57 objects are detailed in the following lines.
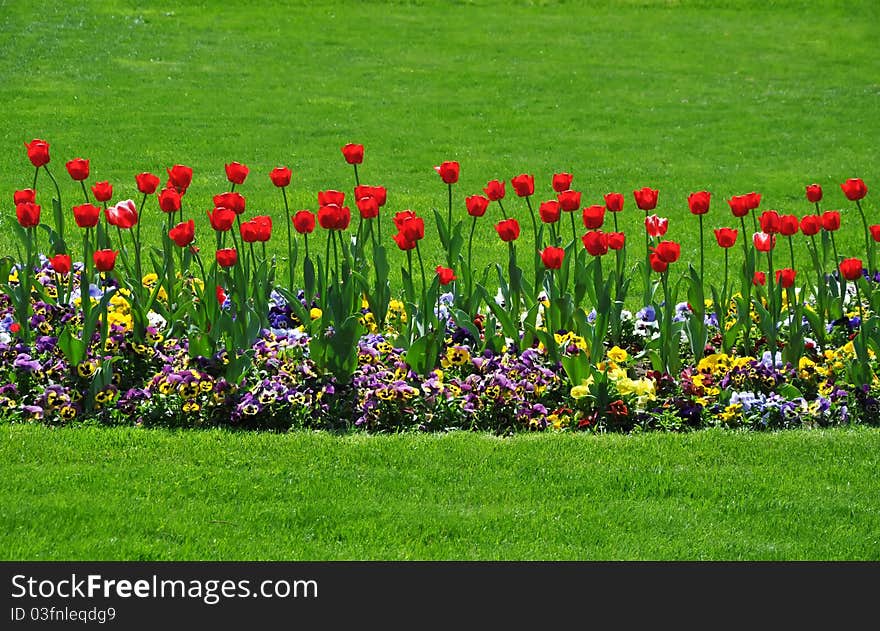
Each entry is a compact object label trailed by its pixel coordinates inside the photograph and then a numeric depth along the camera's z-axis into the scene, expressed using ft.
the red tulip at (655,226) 44.14
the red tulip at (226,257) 41.65
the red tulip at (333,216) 41.83
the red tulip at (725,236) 44.42
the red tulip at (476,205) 45.48
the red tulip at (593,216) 43.52
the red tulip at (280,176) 45.06
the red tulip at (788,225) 43.96
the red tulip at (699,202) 44.70
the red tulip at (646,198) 45.27
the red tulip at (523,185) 46.16
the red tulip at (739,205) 44.21
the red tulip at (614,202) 46.65
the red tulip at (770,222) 44.21
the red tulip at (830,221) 45.16
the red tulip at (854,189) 45.80
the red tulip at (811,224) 44.27
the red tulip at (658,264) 44.08
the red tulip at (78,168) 45.83
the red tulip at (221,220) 41.50
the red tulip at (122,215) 43.14
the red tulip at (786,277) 44.60
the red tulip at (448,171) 45.50
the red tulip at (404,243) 42.83
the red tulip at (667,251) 42.78
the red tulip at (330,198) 43.75
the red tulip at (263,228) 43.06
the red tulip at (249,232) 42.36
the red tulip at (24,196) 45.73
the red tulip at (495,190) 45.96
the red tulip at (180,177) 44.29
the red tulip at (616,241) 44.55
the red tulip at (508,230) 44.14
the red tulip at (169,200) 43.32
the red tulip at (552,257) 42.70
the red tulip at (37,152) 45.47
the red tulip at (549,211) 44.35
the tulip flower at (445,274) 44.35
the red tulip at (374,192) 43.80
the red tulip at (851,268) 44.24
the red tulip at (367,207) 42.65
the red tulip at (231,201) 42.60
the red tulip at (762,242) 43.83
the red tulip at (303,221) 43.19
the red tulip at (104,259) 41.45
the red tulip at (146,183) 45.11
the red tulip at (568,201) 44.29
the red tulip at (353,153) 45.42
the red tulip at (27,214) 44.27
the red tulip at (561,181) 46.14
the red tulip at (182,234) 41.50
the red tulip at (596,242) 42.83
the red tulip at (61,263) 43.19
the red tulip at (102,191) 46.01
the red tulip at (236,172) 45.11
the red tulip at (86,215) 42.73
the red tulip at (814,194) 46.70
